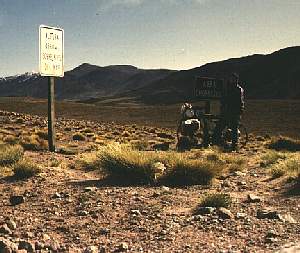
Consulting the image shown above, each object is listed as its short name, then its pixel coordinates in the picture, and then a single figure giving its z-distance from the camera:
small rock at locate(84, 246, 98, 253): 5.24
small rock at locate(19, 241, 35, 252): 5.24
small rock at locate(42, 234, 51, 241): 5.60
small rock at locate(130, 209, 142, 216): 6.65
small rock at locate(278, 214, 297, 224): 6.27
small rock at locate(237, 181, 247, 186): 8.98
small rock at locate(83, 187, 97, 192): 8.01
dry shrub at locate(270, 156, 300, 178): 9.43
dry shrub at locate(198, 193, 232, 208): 6.92
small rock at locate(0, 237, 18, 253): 5.01
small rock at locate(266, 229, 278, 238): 5.67
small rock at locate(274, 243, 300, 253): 5.07
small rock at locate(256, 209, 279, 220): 6.44
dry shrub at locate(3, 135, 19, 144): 16.40
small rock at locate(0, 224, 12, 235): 5.81
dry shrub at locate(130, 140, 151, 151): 15.91
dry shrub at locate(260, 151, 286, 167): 11.83
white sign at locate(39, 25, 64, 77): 13.03
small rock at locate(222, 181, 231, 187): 8.79
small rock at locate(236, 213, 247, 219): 6.46
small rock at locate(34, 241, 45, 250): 5.32
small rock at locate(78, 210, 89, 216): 6.65
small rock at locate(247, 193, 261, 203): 7.42
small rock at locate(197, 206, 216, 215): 6.60
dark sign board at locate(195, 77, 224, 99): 17.02
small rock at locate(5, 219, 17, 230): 6.02
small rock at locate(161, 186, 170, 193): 8.05
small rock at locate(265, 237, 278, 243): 5.50
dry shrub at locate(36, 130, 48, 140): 19.69
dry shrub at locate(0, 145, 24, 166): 10.66
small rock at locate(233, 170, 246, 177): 10.13
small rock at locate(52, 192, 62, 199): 7.66
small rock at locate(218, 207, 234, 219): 6.40
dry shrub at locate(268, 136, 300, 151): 18.41
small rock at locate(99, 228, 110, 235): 5.91
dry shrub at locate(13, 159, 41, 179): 9.24
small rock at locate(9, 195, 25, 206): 7.38
